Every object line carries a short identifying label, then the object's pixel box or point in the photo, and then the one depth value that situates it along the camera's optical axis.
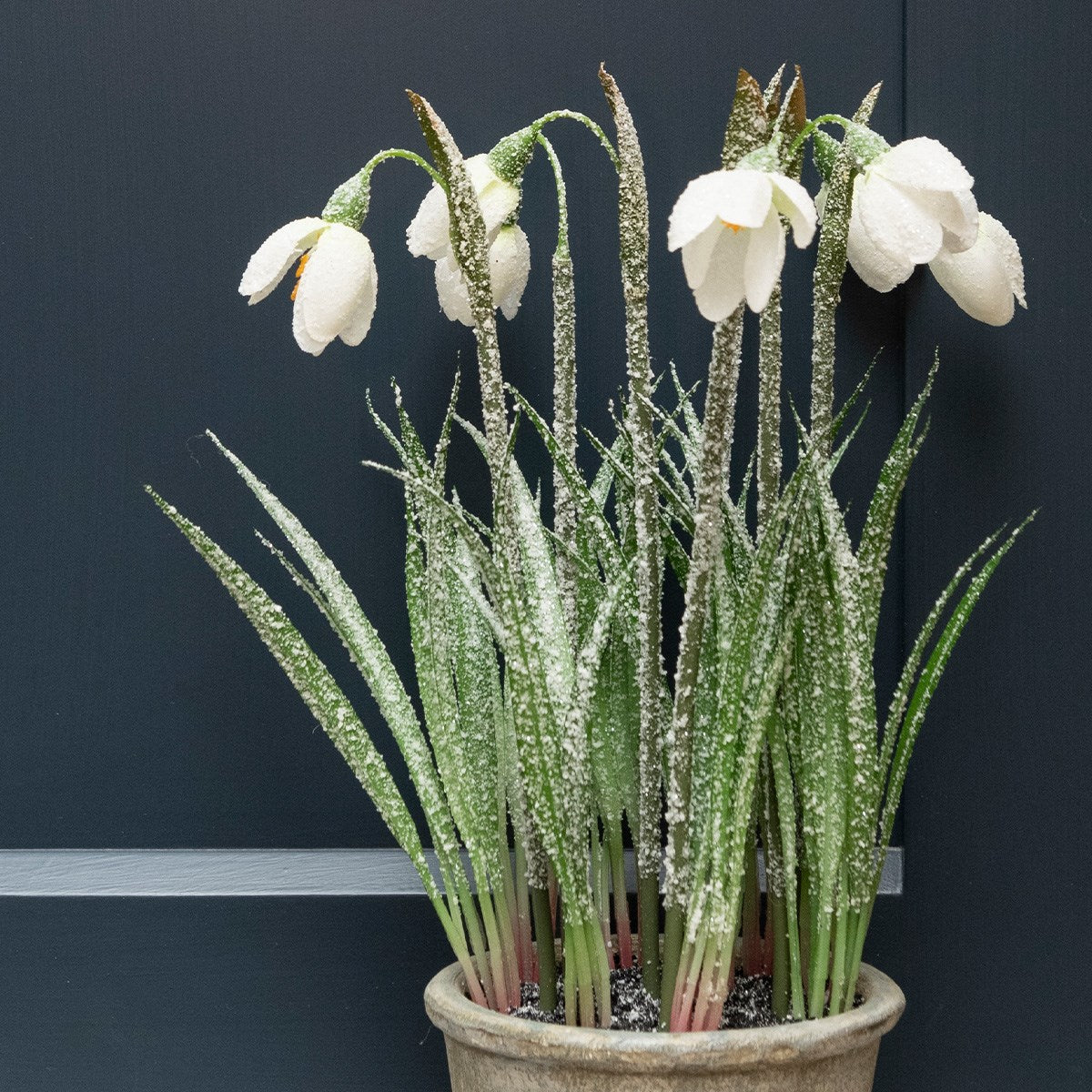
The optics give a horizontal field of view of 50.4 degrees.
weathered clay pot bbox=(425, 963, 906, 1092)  0.50
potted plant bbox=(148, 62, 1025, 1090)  0.52
